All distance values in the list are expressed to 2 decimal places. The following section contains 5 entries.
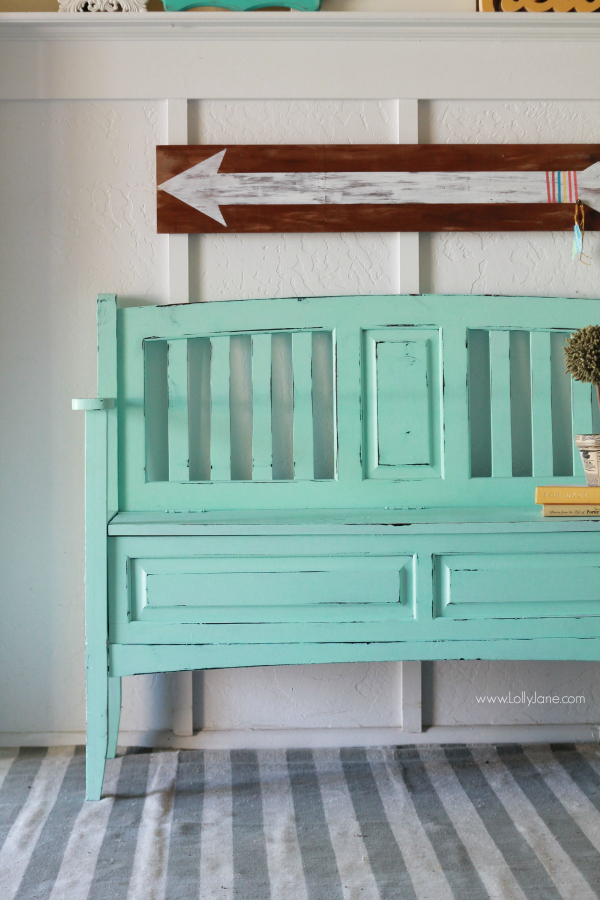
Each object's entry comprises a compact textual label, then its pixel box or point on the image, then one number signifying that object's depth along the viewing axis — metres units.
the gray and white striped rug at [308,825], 1.36
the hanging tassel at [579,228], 1.89
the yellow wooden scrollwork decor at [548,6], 1.91
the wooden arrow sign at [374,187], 1.88
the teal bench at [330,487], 1.58
